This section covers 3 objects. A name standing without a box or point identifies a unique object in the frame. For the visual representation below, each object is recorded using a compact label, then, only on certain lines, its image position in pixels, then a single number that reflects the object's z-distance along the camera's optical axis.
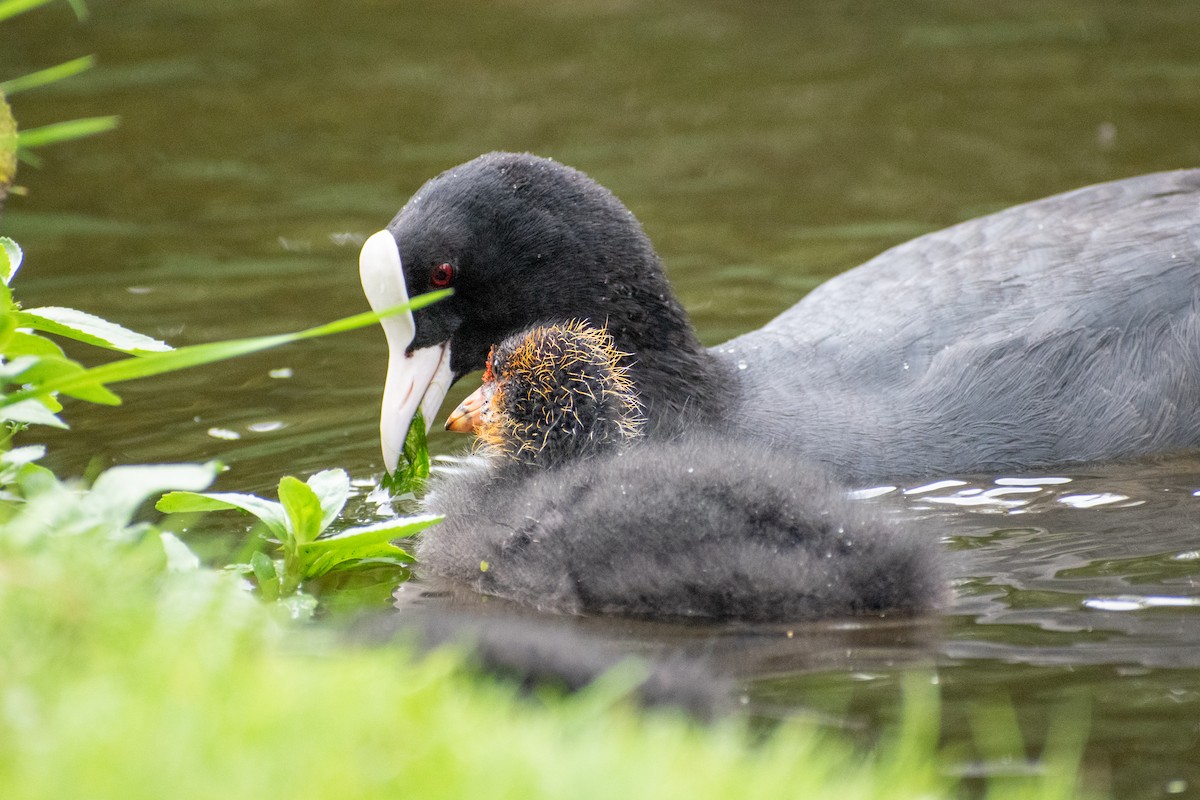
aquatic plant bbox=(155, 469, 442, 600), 6.95
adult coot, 9.27
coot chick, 6.91
